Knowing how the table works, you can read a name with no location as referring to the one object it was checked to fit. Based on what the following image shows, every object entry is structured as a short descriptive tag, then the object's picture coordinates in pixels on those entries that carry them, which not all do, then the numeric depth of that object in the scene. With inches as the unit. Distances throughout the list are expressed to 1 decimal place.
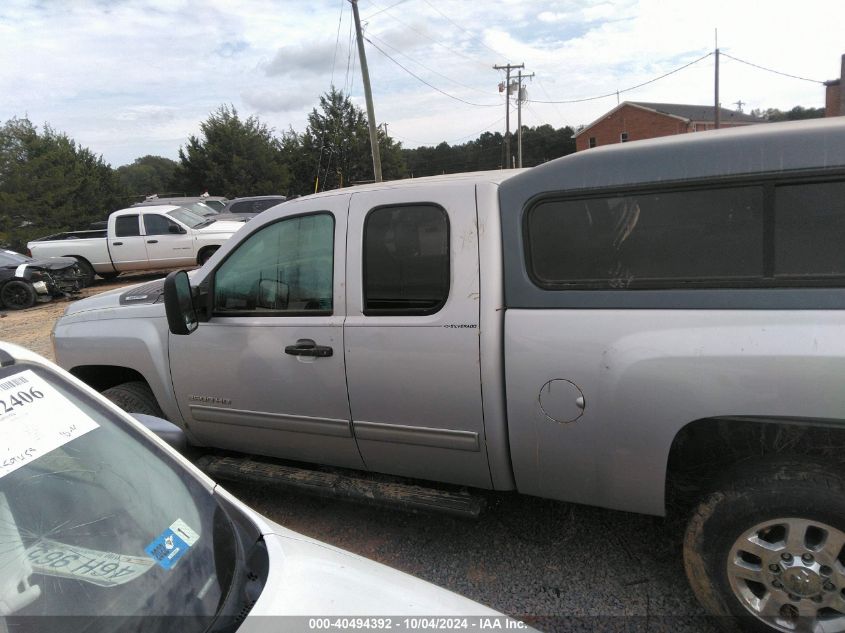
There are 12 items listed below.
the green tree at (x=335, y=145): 1811.1
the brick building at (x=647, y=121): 2177.7
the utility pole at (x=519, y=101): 1822.1
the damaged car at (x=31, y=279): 493.0
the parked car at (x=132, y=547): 48.8
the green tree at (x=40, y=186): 1001.5
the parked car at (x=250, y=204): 755.2
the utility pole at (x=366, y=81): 898.1
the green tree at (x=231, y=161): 1679.4
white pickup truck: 561.9
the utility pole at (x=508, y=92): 1850.6
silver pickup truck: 78.7
